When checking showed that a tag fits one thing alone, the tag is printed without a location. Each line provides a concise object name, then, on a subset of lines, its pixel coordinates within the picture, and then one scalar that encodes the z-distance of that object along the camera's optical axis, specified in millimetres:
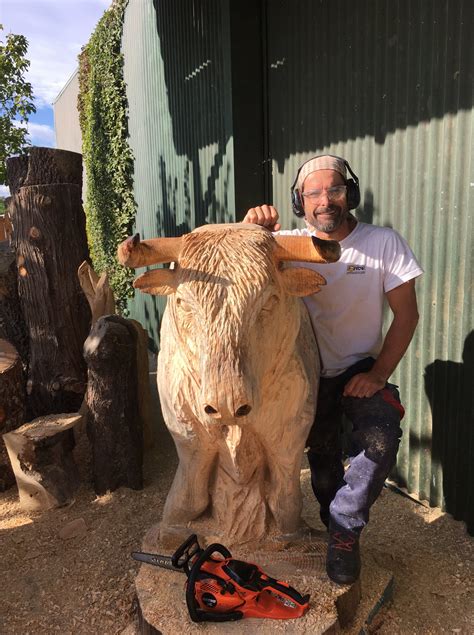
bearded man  2107
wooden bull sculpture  1586
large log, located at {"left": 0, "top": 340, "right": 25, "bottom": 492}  3826
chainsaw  1901
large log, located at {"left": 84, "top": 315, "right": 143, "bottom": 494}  3758
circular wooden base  1896
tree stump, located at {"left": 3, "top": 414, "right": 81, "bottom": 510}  3611
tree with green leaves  8648
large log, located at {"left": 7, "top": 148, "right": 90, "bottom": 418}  4375
